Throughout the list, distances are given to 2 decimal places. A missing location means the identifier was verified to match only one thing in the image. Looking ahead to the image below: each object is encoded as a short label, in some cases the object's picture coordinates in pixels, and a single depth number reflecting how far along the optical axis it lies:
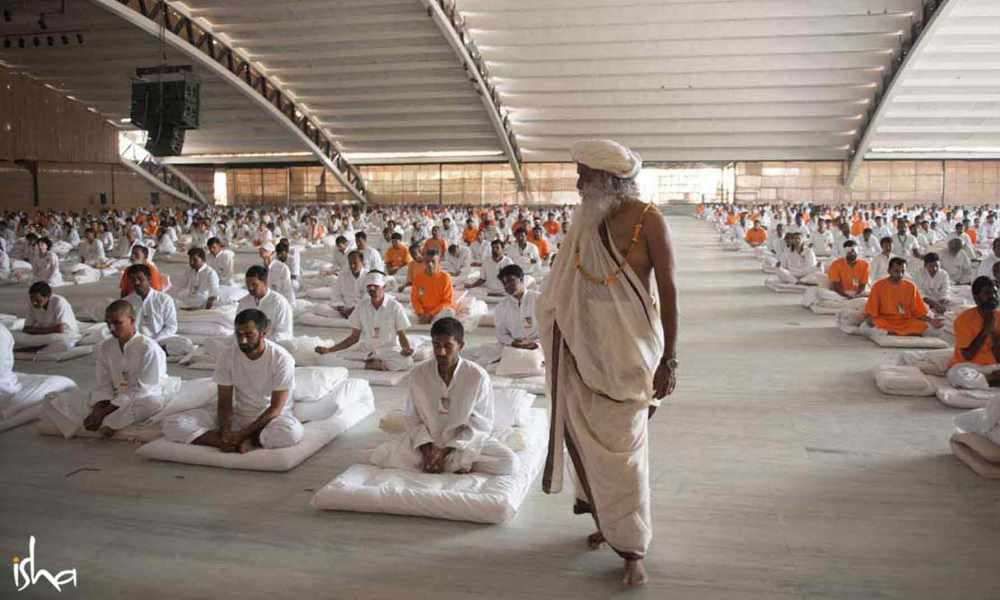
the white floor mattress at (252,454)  4.54
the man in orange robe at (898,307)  8.22
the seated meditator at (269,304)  6.96
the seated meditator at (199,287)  9.69
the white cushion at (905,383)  6.05
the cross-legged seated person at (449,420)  4.24
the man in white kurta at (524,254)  13.69
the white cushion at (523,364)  6.78
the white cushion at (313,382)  5.44
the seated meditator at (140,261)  8.34
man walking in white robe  3.11
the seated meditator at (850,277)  10.45
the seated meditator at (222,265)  11.76
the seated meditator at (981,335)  5.97
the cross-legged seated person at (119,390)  5.11
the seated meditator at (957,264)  12.19
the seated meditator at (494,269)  11.60
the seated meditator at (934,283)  9.46
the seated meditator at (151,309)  7.35
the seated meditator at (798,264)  12.67
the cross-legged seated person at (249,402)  4.67
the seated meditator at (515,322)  7.04
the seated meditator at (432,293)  8.98
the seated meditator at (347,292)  9.61
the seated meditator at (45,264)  13.01
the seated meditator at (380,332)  6.96
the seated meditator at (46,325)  7.76
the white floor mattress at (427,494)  3.81
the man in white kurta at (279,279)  9.80
